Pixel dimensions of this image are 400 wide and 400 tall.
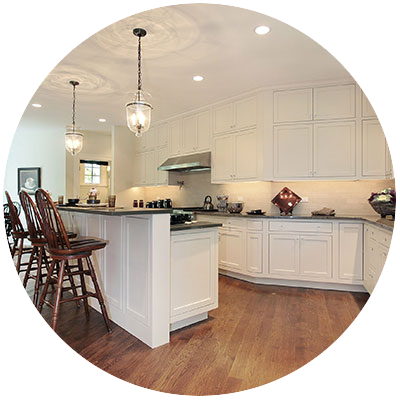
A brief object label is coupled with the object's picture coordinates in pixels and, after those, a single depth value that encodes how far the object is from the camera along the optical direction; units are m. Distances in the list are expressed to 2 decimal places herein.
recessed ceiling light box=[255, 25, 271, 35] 2.53
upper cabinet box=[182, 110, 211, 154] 4.86
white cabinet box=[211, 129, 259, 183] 4.11
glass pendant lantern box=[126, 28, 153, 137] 2.76
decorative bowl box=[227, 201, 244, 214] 4.34
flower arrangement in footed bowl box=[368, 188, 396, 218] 3.12
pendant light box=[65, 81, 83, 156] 3.99
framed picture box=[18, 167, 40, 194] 6.94
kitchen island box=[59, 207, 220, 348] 2.07
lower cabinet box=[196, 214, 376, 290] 3.40
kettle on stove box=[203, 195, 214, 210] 4.91
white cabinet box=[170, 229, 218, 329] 2.27
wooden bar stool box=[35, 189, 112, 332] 2.08
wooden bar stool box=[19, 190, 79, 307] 2.75
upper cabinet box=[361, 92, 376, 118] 3.52
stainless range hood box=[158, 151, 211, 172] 4.74
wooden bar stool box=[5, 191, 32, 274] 3.29
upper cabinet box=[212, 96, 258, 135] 4.11
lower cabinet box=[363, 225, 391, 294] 2.60
